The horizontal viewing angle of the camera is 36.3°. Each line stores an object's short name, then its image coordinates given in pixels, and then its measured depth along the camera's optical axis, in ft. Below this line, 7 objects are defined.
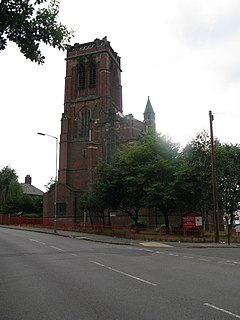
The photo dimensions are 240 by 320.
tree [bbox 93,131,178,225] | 107.65
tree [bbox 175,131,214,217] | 103.43
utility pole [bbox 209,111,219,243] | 89.55
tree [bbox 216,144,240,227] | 110.22
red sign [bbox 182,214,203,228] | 97.60
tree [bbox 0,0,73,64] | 20.43
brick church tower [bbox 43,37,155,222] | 183.32
